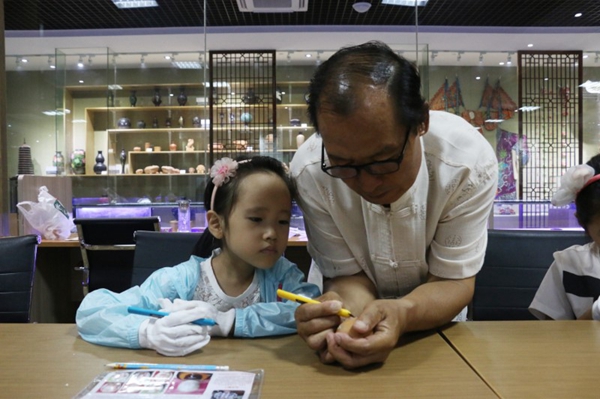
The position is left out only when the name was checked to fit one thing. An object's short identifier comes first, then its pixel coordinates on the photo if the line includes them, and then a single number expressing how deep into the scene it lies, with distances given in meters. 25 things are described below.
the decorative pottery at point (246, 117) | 6.67
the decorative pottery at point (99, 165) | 7.01
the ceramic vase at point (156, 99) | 7.09
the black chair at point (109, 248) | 3.13
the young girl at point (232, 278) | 1.00
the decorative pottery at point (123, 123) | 6.98
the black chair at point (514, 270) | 1.80
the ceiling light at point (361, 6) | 5.71
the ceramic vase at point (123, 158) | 6.92
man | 0.90
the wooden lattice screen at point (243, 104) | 6.66
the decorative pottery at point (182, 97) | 7.01
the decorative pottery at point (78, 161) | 7.01
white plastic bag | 3.65
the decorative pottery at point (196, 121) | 7.05
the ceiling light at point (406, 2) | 5.67
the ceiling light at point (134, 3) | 5.64
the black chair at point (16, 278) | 1.63
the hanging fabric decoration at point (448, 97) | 6.36
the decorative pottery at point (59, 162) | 7.01
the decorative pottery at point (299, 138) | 6.46
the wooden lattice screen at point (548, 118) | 6.04
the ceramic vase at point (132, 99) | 7.03
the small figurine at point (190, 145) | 7.01
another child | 1.55
